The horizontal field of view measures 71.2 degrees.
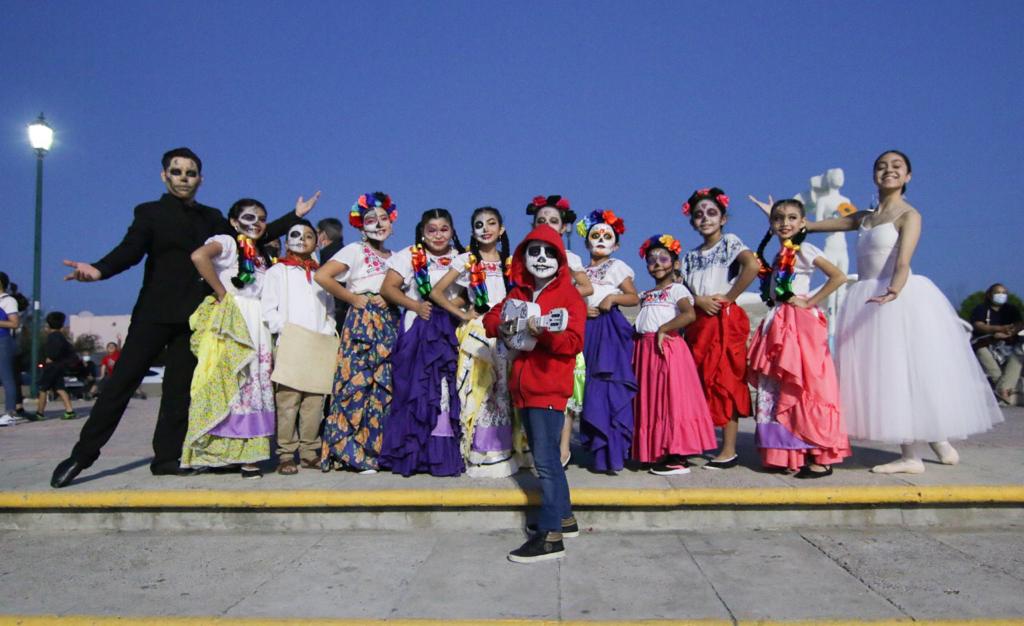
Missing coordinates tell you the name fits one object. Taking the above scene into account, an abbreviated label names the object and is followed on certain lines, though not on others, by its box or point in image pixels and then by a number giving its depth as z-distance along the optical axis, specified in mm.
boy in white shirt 5215
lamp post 13273
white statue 19844
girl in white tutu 4715
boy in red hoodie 3787
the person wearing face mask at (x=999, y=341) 10555
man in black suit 4902
